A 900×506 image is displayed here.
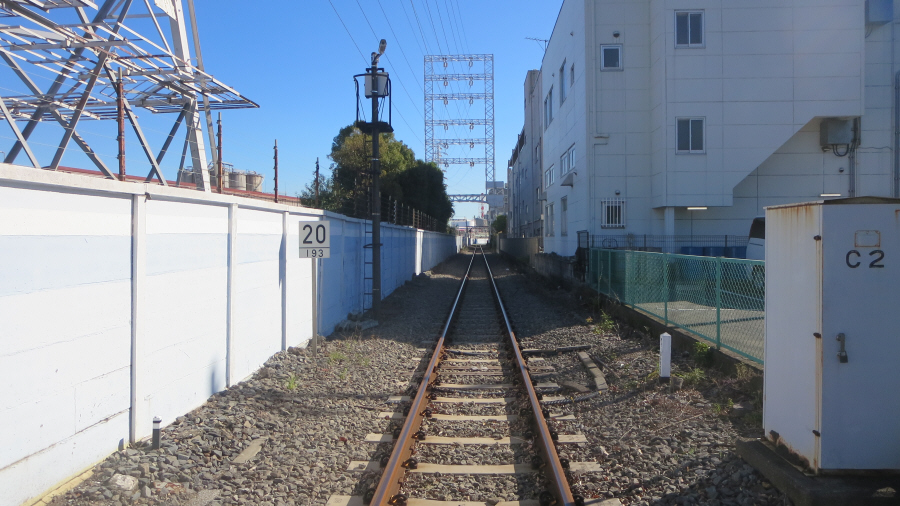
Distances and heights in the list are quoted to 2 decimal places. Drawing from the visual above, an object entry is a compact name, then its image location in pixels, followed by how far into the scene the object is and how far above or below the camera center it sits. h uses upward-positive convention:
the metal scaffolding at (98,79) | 8.76 +3.11
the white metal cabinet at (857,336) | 4.18 -0.61
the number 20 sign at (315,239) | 9.59 +0.13
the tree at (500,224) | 101.18 +4.11
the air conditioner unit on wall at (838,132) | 21.14 +4.15
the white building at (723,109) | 20.31 +4.86
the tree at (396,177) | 28.83 +5.09
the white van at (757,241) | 16.67 +0.22
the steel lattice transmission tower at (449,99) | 65.62 +16.82
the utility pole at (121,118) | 5.92 +1.29
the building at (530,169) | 42.62 +6.42
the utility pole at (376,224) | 14.35 +0.56
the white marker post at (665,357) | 7.43 -1.37
